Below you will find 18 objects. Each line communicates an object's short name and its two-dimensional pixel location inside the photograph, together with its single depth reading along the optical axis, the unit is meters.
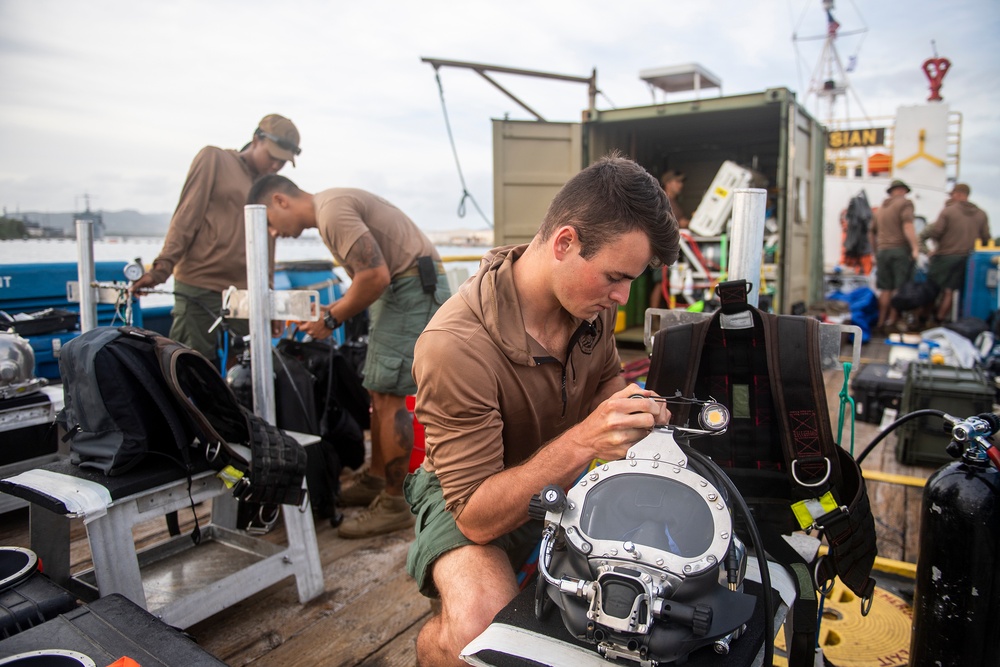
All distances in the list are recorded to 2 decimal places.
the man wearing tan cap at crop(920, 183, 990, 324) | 7.39
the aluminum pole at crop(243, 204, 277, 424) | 2.16
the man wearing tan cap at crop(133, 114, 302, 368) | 3.26
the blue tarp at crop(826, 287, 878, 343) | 7.78
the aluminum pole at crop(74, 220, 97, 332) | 2.60
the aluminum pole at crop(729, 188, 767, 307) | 1.74
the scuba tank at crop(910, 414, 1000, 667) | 1.38
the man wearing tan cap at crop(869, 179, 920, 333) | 7.54
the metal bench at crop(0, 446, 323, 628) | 1.68
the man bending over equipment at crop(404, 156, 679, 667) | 1.35
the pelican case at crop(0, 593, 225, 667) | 1.22
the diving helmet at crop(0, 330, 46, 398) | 2.39
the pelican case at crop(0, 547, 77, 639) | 1.38
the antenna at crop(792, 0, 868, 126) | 27.70
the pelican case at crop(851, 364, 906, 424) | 4.16
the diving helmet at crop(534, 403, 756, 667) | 0.95
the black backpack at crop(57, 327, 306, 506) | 1.77
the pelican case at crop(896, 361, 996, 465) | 3.46
